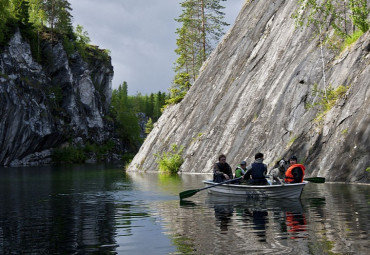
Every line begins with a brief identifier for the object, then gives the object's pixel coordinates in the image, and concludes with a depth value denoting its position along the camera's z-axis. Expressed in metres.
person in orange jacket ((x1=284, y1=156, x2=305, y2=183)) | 19.47
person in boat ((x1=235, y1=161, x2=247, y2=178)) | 21.69
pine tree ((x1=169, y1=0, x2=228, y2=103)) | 63.88
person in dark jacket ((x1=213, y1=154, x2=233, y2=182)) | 22.20
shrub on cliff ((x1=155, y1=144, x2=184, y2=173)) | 43.84
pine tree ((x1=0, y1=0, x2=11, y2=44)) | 79.77
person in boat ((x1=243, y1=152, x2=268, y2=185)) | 19.75
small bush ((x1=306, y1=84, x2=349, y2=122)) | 30.08
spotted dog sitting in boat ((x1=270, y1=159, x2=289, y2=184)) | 19.80
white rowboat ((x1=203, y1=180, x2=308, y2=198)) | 18.83
